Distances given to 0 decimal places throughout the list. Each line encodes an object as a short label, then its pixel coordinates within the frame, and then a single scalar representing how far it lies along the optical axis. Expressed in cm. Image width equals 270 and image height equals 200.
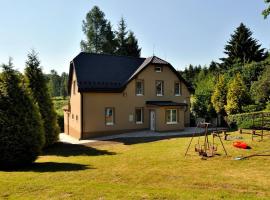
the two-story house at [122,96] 2558
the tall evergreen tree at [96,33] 5272
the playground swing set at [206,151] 1422
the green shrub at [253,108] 2688
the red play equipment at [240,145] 1550
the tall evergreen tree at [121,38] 5806
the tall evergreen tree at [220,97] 3014
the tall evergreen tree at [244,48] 4781
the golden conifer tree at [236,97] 2786
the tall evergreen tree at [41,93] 2164
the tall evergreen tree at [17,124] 1320
